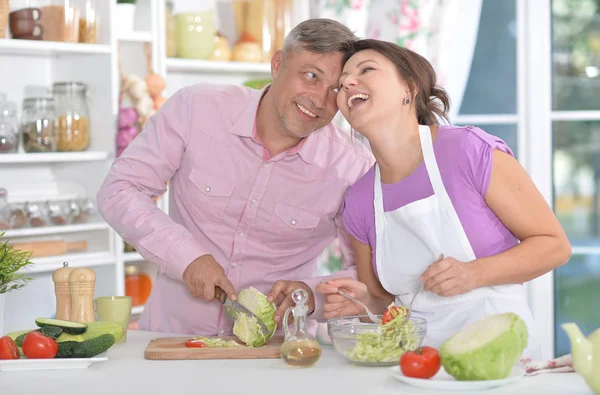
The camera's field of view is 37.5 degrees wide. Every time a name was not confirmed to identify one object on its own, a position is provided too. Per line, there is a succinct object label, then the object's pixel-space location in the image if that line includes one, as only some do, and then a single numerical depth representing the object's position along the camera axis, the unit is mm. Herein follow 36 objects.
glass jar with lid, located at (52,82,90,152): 3469
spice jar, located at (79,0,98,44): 3541
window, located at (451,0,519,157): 4246
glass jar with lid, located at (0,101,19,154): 3314
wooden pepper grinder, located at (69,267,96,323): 2244
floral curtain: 4074
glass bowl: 1854
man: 2582
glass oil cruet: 1874
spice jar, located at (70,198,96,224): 3537
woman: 2062
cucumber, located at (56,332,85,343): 1983
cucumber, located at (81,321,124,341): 2061
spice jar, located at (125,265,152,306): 3736
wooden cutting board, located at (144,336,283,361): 2035
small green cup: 2297
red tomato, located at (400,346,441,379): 1699
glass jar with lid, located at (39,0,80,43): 3459
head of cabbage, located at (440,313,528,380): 1651
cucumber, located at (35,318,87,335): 2014
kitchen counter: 1721
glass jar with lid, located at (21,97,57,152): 3414
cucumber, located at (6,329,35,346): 2095
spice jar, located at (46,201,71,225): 3465
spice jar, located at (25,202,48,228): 3391
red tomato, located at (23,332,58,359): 1928
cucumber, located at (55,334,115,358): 1946
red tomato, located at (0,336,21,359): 1921
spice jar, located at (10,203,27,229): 3334
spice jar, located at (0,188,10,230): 3281
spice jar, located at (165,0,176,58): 3887
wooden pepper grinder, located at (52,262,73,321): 2279
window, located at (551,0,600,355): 4184
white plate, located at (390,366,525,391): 1663
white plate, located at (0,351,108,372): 1898
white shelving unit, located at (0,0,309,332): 3529
